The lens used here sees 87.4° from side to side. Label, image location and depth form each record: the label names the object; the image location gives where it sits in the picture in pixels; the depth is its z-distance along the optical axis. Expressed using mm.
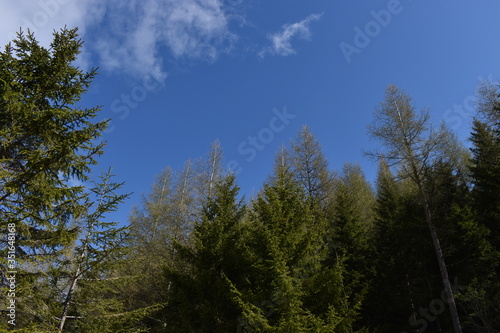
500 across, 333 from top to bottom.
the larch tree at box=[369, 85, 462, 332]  12383
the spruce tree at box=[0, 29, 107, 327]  5863
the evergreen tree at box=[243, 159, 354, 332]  6418
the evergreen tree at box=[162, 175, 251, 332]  8859
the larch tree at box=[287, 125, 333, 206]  16922
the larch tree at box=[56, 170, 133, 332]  6852
